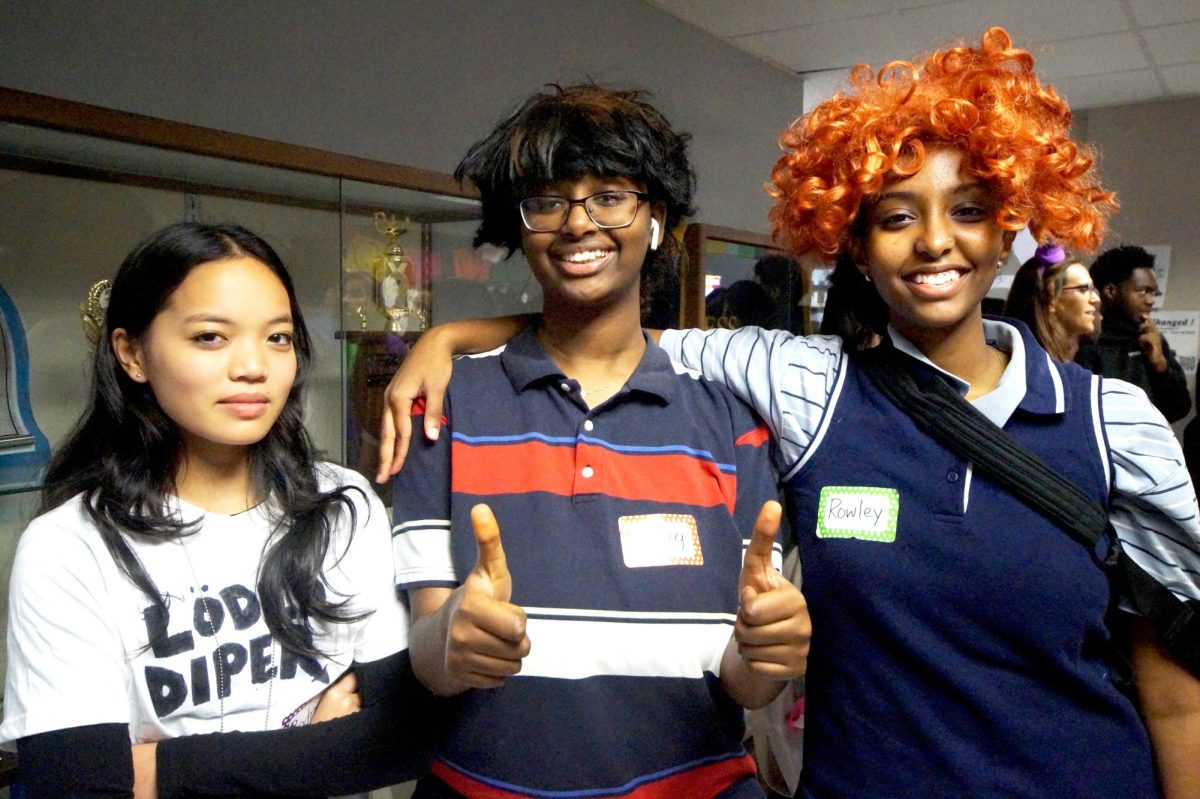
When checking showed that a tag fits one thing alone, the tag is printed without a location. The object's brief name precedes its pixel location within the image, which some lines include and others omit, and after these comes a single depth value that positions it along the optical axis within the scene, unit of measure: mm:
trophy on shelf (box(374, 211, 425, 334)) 2674
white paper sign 6582
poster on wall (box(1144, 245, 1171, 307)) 6570
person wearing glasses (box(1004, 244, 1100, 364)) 3244
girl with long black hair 1126
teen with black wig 1241
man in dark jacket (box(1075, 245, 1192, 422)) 4172
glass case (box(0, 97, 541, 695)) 1957
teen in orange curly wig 1235
